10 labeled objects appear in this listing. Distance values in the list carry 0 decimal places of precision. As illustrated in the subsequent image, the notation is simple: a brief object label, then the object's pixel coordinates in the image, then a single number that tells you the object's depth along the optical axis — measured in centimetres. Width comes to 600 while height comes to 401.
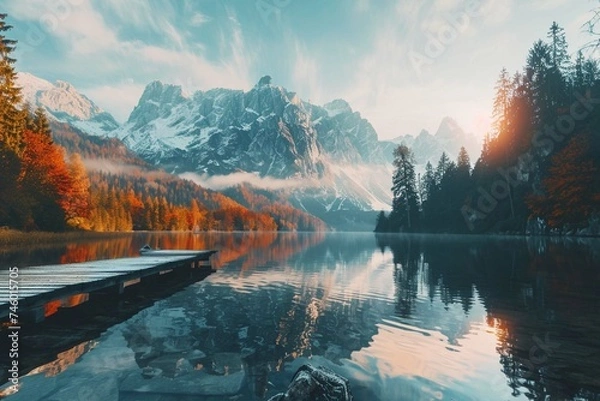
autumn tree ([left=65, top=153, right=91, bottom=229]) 6619
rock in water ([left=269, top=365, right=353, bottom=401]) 632
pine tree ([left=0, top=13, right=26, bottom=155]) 5234
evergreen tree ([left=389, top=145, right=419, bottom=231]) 10819
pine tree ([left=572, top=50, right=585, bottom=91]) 7132
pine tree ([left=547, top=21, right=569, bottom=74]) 7426
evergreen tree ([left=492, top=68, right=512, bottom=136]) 8238
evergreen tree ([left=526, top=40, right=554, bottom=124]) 6950
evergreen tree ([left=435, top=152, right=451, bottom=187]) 12772
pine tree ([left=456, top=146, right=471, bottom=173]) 11306
